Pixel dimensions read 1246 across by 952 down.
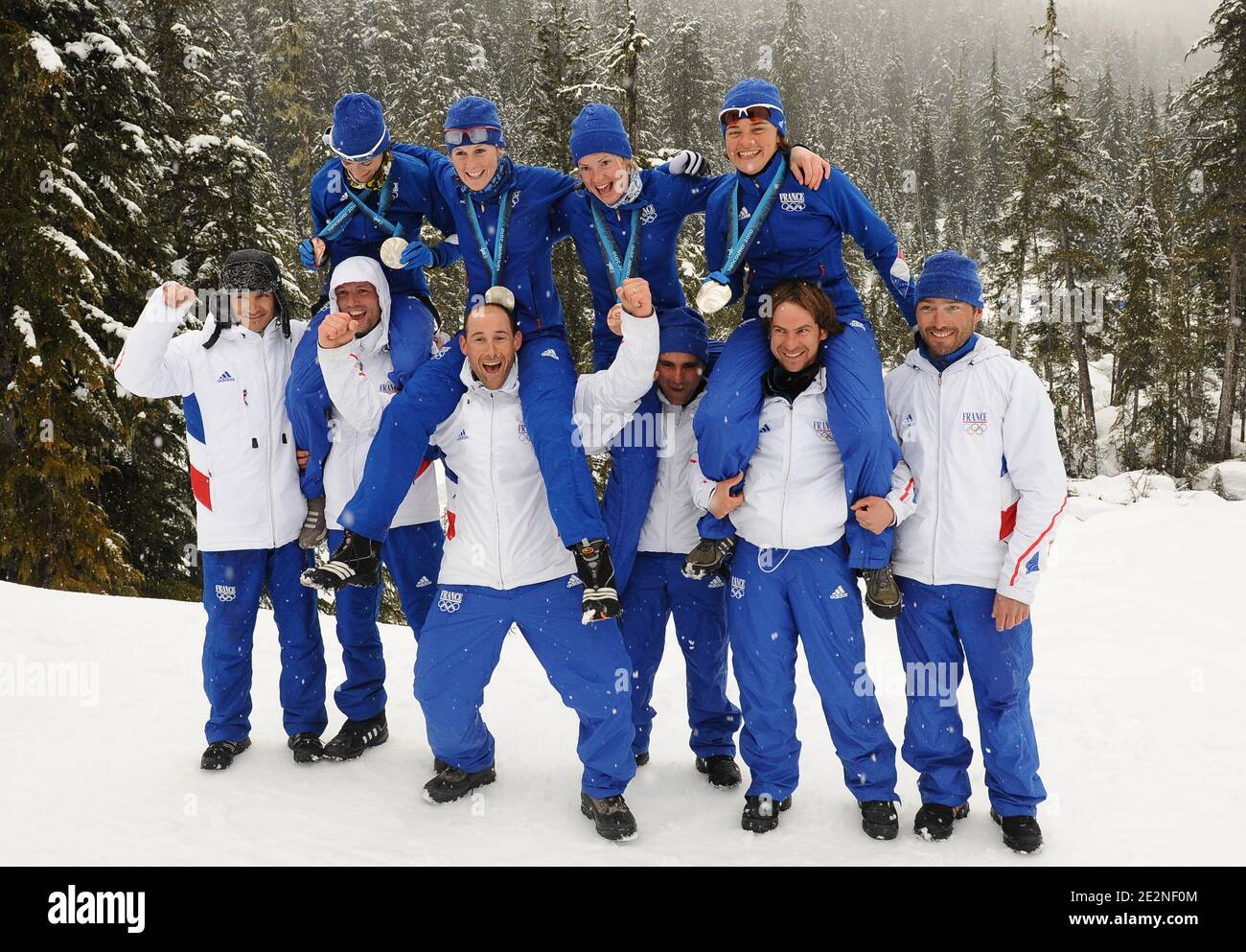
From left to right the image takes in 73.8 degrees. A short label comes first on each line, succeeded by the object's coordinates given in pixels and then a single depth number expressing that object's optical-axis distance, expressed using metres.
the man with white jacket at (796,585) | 4.11
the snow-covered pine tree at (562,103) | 16.31
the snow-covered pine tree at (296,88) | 21.72
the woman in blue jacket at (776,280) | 4.03
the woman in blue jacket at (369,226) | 4.81
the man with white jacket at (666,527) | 4.62
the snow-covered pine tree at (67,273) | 10.14
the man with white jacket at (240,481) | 4.80
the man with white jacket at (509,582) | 4.23
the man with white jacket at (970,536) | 3.96
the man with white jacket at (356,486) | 4.57
